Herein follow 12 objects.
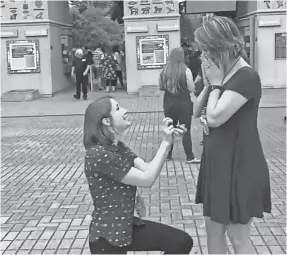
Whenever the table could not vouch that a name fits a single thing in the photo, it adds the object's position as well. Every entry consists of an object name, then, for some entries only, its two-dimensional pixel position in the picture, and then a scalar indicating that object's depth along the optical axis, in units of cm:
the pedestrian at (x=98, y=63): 2094
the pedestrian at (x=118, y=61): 2115
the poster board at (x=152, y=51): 1844
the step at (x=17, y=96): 1806
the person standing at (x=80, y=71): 1722
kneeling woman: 282
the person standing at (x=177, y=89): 731
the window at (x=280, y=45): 1853
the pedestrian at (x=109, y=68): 1948
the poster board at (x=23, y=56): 1880
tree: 3338
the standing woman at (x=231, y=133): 288
